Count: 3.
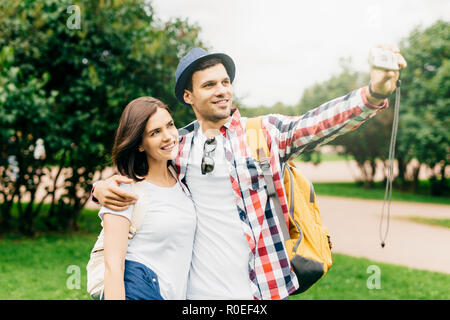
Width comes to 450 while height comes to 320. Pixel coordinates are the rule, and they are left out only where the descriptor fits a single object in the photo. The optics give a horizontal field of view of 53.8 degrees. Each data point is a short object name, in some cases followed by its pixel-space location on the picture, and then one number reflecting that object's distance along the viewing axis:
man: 1.91
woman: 1.86
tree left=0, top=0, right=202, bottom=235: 7.30
